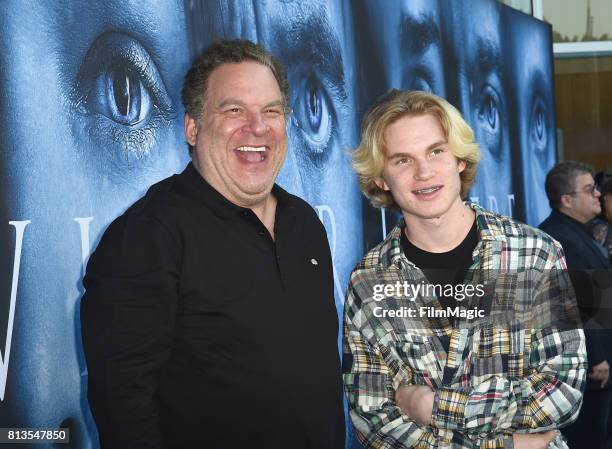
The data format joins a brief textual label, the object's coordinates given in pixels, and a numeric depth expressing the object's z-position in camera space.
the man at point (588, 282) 2.88
